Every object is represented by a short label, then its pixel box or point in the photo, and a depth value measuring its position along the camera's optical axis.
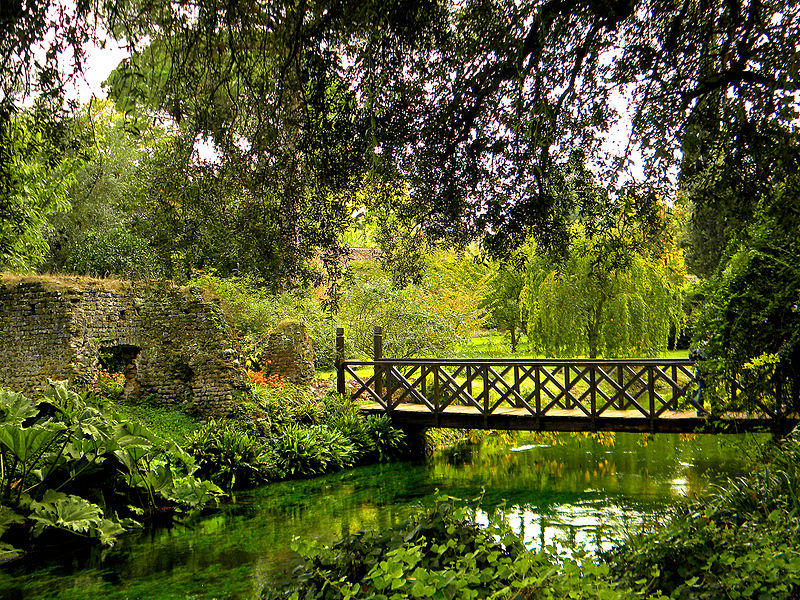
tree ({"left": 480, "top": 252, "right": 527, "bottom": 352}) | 22.91
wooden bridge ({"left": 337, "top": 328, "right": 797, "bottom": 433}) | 10.26
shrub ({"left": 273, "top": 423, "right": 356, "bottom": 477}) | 11.37
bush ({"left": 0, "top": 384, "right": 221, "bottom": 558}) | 7.54
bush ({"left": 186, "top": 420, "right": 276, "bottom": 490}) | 10.33
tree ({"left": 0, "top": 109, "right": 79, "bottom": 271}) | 12.73
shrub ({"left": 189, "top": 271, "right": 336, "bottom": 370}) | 13.13
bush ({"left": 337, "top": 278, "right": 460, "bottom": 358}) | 16.36
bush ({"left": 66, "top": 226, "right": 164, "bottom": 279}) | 17.80
